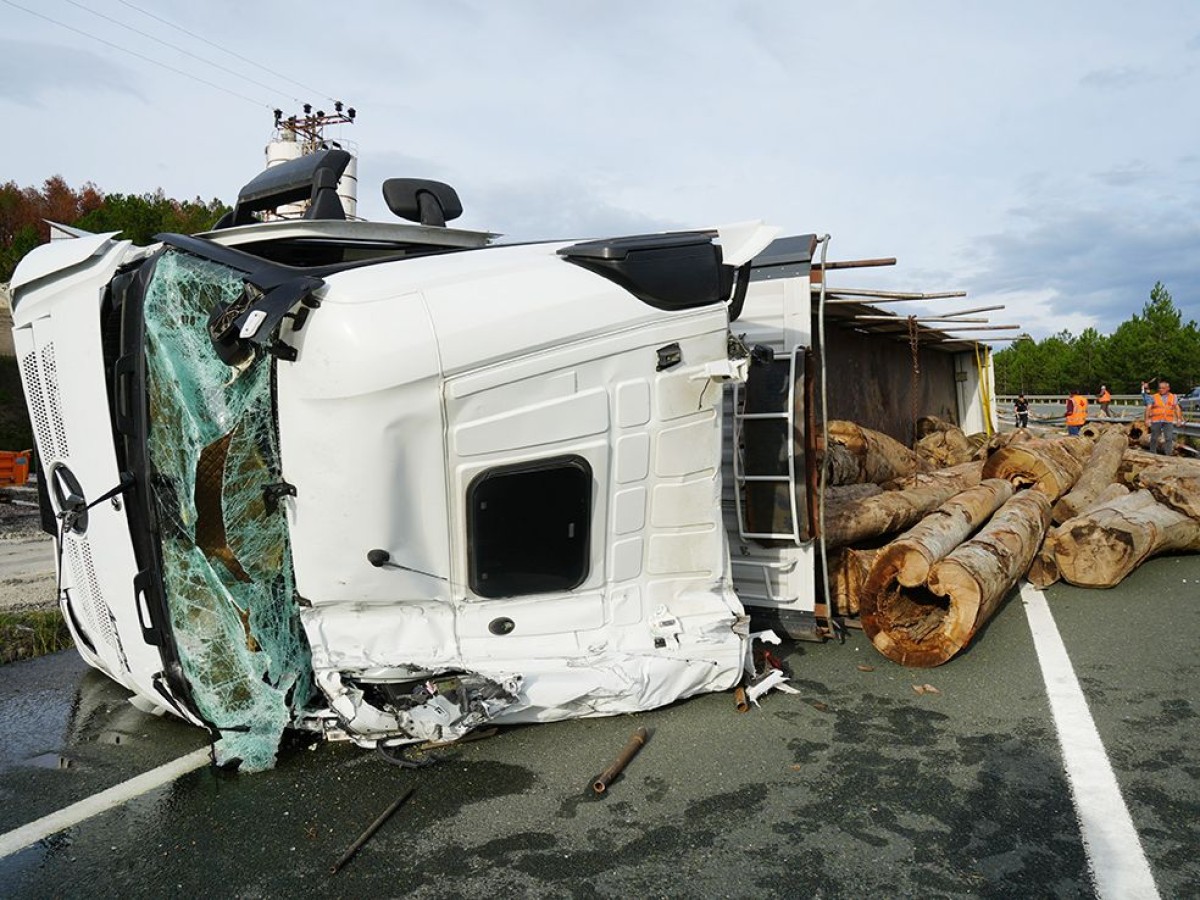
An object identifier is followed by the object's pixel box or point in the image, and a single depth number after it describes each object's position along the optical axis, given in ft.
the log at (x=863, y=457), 24.10
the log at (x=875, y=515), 19.63
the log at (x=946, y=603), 15.67
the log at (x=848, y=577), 18.79
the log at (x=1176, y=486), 24.99
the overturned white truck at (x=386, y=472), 11.21
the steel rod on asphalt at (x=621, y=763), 11.18
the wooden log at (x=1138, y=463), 29.53
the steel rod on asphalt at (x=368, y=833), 9.60
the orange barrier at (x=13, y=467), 43.80
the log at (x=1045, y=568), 21.77
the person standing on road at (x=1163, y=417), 50.96
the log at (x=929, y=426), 40.86
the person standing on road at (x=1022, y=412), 85.61
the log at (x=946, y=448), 36.81
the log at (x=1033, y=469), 27.04
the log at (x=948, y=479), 24.91
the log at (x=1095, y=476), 25.62
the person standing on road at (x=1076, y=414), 64.54
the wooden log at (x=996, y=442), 30.19
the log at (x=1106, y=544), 21.04
